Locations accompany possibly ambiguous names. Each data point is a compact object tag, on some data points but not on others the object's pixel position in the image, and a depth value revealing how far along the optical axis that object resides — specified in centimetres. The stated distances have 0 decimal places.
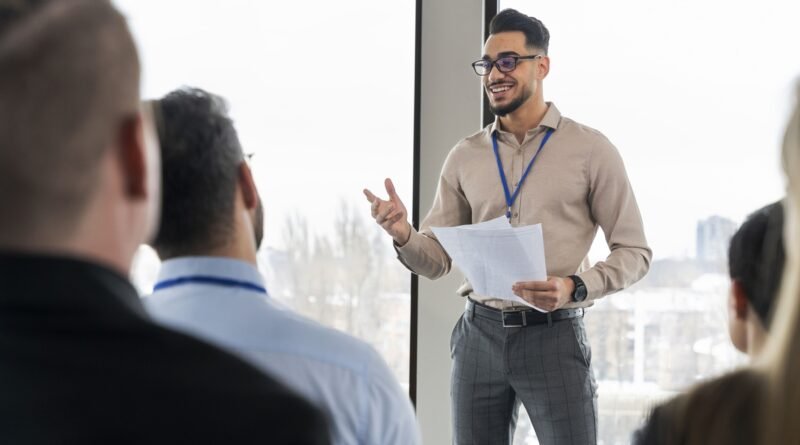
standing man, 285
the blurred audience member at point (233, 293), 121
